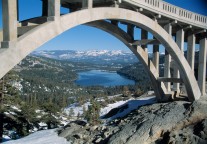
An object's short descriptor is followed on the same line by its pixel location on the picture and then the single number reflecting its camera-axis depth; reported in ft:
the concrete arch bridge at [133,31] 26.94
